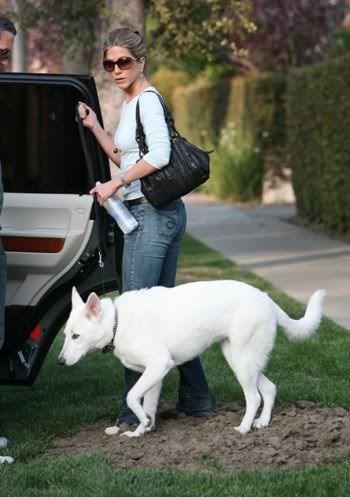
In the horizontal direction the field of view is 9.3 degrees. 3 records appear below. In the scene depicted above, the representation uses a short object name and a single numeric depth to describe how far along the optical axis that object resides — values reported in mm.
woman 10652
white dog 10591
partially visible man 10461
